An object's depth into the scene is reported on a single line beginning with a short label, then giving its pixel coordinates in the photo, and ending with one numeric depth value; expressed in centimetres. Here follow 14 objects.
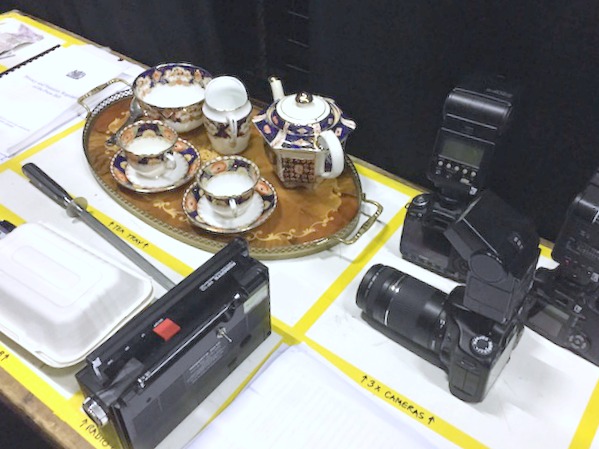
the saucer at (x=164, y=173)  91
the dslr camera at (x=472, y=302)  60
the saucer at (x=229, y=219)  84
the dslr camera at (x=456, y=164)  69
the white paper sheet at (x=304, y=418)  65
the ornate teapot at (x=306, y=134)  84
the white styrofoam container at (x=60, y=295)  70
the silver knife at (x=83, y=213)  81
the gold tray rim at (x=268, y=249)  83
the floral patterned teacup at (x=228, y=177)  86
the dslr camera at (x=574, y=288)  64
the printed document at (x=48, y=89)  105
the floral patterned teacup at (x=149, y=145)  90
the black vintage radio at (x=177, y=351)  59
